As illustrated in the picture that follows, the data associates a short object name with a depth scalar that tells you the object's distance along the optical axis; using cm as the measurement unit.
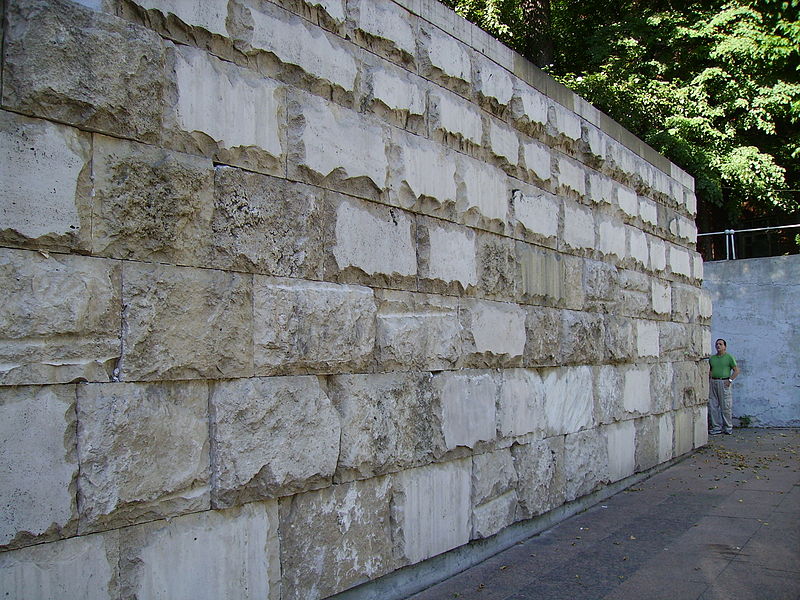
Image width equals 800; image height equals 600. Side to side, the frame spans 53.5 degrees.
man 1342
